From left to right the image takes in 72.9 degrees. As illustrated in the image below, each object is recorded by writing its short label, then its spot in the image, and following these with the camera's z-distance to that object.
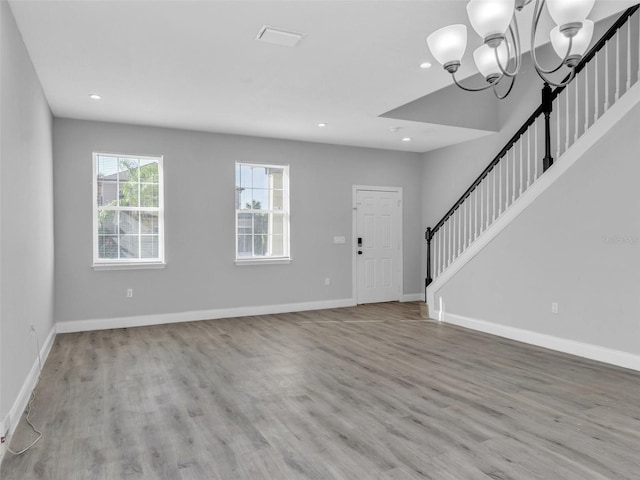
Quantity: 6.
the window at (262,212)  6.55
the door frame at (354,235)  7.35
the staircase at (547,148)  4.07
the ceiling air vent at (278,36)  3.11
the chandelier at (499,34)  2.27
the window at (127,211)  5.72
